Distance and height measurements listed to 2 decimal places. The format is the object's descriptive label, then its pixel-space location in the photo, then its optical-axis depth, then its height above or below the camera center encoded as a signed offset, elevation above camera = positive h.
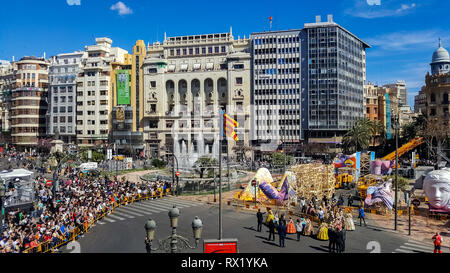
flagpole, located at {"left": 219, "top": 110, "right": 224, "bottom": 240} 15.72 +0.42
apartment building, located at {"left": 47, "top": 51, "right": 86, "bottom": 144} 101.06 +9.70
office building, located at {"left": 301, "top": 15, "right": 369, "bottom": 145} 87.38 +13.77
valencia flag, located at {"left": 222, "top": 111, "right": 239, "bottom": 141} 17.47 +0.60
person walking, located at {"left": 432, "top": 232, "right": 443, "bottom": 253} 19.14 -5.61
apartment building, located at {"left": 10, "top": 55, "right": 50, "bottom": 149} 99.69 +10.38
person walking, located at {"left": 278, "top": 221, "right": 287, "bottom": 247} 20.72 -5.30
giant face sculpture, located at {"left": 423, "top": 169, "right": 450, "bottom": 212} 28.88 -4.23
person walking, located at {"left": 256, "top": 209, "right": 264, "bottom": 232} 24.48 -5.44
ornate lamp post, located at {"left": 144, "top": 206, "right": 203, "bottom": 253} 12.83 -3.51
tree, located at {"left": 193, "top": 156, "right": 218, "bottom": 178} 44.25 -3.02
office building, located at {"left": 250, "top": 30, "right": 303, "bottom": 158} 90.81 +13.38
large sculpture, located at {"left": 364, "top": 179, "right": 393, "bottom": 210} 30.23 -4.90
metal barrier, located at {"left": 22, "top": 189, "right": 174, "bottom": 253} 20.37 -6.06
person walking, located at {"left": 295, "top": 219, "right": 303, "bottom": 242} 22.67 -5.66
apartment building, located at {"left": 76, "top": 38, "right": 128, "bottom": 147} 98.44 +10.13
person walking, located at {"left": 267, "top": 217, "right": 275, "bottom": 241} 22.36 -5.50
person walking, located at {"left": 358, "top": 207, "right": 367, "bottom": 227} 26.44 -5.63
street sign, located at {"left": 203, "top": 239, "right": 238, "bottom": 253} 11.63 -3.44
